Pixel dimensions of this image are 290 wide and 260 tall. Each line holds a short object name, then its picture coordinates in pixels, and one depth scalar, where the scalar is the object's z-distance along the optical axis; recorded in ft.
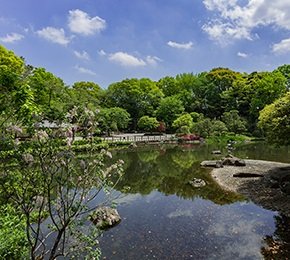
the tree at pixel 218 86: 195.09
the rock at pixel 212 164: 74.14
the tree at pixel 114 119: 149.28
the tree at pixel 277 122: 45.60
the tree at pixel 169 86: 222.07
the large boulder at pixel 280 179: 46.14
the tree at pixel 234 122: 156.35
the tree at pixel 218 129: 150.71
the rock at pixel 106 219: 35.22
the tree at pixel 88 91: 145.01
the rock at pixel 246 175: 60.08
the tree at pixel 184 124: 150.66
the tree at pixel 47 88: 107.04
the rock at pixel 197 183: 55.72
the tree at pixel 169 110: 174.29
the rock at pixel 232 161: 74.21
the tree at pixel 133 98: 184.24
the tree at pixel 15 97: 15.06
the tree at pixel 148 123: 165.07
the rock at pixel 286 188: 44.48
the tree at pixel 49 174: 15.43
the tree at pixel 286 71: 176.27
